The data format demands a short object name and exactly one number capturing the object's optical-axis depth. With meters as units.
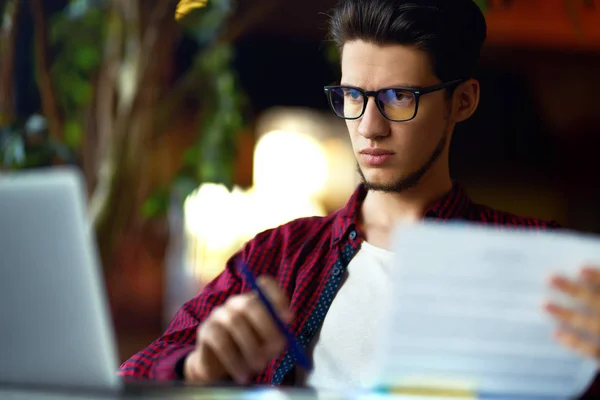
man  1.26
